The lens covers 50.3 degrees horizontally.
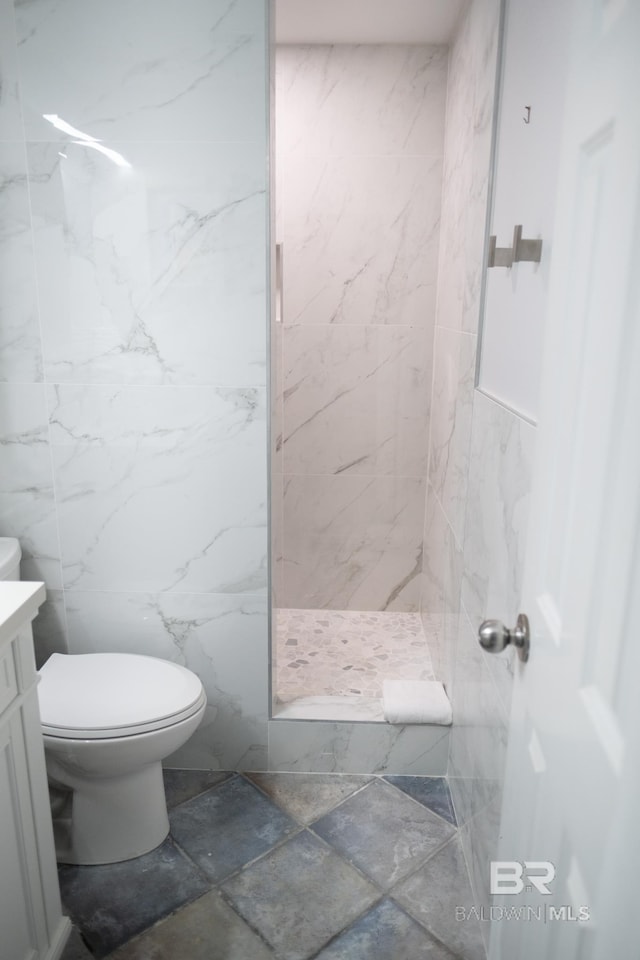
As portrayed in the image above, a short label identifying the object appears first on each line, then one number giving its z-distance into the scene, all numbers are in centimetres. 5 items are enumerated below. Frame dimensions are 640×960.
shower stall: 256
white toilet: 167
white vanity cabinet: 126
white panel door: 65
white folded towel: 213
